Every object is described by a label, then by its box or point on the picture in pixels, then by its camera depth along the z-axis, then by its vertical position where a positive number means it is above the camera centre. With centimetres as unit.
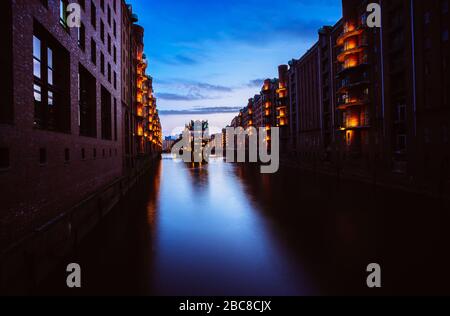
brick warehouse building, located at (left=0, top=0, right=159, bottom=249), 992 +213
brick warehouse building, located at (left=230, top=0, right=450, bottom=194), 2722 +744
